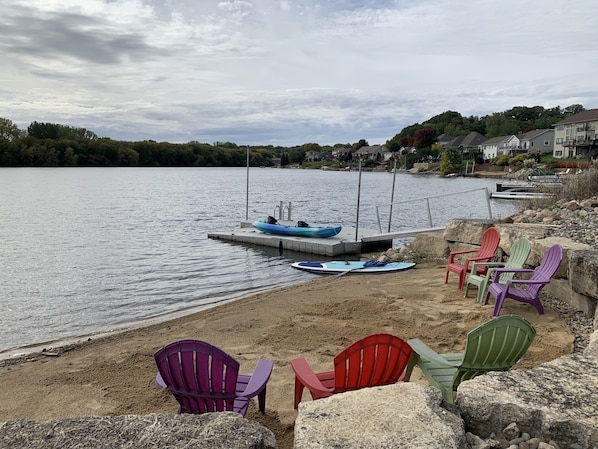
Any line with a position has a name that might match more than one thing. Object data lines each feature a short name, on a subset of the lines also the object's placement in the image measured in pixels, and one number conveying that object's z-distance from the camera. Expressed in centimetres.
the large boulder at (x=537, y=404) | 253
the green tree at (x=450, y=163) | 9062
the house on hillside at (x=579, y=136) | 7061
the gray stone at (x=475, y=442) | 242
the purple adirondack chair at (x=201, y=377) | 338
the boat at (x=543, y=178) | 4439
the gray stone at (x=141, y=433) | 229
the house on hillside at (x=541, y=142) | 9081
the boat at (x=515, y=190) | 3267
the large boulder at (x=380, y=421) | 223
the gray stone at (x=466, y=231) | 1072
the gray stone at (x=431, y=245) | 1208
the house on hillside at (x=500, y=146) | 9712
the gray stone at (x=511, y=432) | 257
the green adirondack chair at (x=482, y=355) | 368
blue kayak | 1691
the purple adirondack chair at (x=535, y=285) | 621
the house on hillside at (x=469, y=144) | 11081
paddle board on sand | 1131
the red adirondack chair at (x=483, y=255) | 818
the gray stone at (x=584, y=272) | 557
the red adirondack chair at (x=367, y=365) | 343
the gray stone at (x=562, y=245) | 660
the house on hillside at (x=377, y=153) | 15712
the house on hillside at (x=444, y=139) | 12825
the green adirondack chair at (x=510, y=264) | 720
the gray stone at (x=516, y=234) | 817
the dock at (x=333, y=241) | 1555
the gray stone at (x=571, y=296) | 586
